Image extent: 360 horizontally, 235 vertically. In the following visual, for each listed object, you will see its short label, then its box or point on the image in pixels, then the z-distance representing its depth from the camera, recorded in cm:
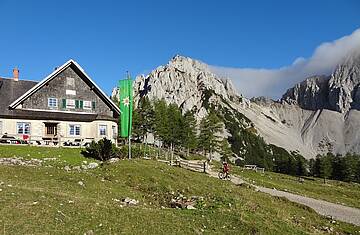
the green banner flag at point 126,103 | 4578
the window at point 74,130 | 5802
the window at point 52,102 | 5734
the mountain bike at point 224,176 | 4518
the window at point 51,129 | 5738
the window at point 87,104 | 5960
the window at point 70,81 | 5877
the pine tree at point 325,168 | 12825
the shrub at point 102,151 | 4534
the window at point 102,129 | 5881
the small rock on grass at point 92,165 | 3608
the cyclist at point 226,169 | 4522
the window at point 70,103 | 5850
